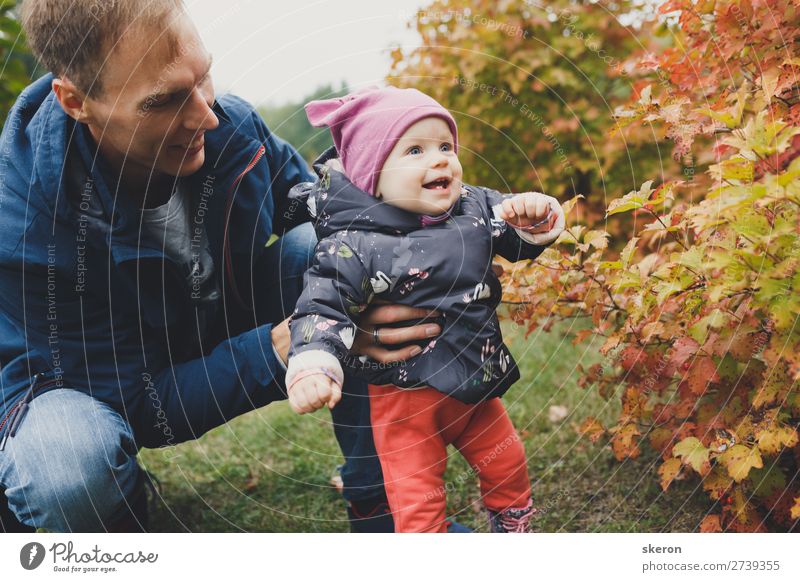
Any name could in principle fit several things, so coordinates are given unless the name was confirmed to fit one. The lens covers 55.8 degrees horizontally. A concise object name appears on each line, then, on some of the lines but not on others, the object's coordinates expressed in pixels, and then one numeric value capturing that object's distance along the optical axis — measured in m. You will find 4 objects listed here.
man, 1.73
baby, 1.65
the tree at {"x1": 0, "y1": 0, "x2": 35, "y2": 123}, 2.90
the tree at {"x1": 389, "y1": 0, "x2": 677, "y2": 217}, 3.10
